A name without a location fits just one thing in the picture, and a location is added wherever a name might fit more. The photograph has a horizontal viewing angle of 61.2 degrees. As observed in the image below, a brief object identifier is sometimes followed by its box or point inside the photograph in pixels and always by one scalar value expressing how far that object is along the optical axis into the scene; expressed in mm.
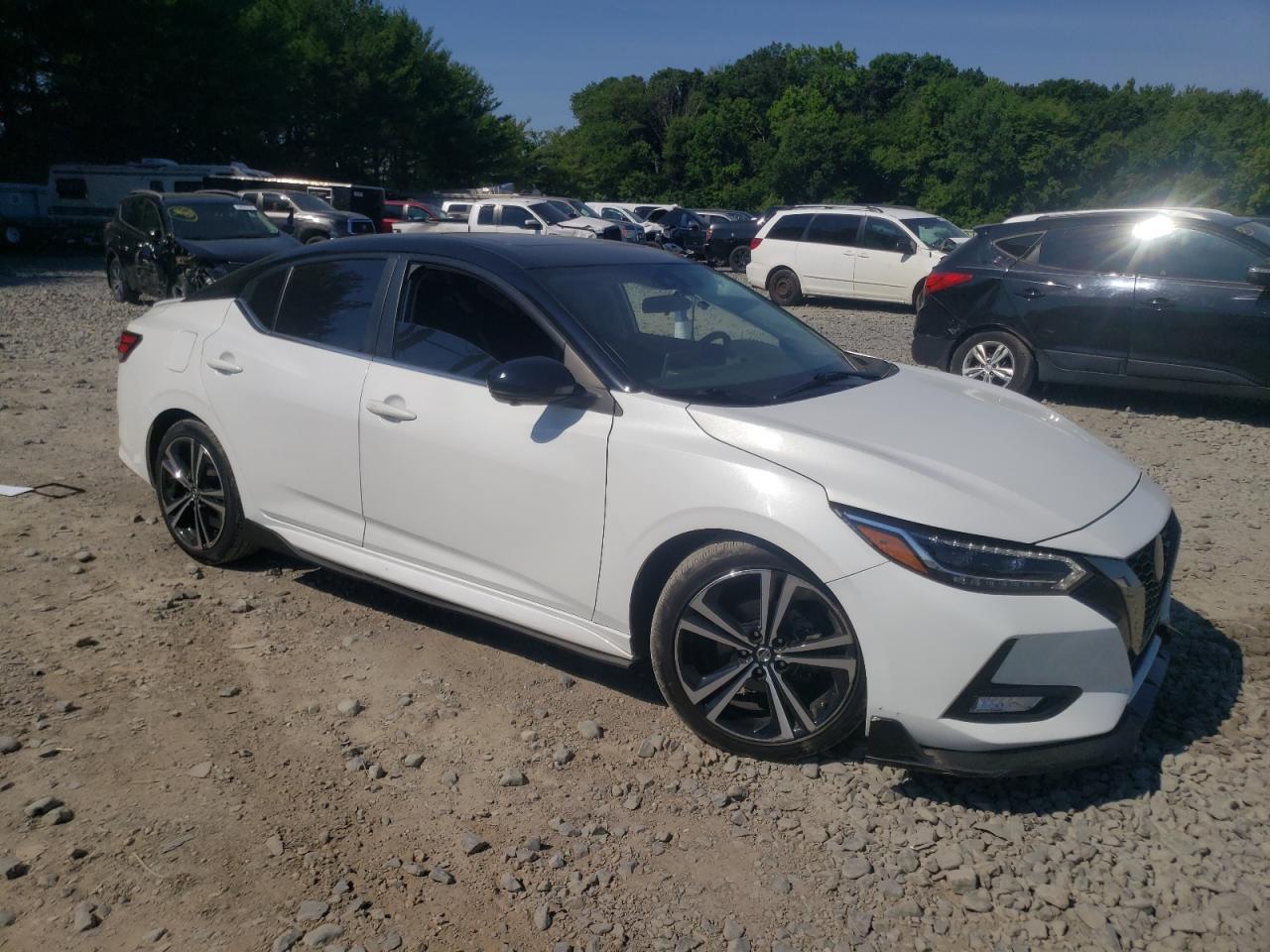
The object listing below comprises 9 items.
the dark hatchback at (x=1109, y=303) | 8227
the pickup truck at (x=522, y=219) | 25266
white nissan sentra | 3047
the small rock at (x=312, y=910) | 2734
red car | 29578
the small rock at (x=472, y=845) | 3031
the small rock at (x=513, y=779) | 3383
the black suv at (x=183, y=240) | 14352
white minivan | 17094
